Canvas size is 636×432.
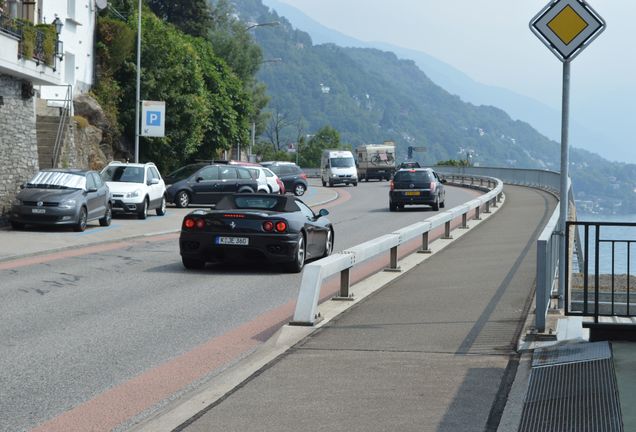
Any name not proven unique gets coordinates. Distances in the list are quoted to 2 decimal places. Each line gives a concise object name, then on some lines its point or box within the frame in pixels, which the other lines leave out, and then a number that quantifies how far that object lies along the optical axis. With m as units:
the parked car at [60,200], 26.92
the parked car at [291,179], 55.75
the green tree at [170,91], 54.66
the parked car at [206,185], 41.09
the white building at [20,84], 30.56
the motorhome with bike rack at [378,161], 83.12
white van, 70.94
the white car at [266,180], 42.19
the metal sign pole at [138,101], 44.16
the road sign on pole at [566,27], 10.12
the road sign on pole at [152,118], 45.44
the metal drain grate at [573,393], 6.29
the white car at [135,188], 33.75
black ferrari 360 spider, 16.61
